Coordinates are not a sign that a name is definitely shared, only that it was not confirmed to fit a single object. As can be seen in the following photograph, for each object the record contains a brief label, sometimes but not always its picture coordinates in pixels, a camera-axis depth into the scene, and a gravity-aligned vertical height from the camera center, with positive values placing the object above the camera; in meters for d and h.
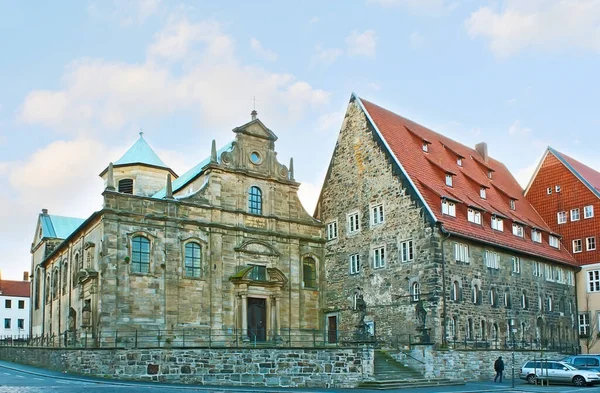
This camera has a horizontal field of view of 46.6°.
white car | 33.50 -3.80
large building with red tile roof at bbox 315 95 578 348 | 38.44 +2.88
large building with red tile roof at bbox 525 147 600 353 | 48.44 +5.89
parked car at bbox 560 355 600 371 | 35.05 -3.39
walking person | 35.03 -3.53
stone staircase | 29.91 -3.59
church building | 35.50 +2.34
